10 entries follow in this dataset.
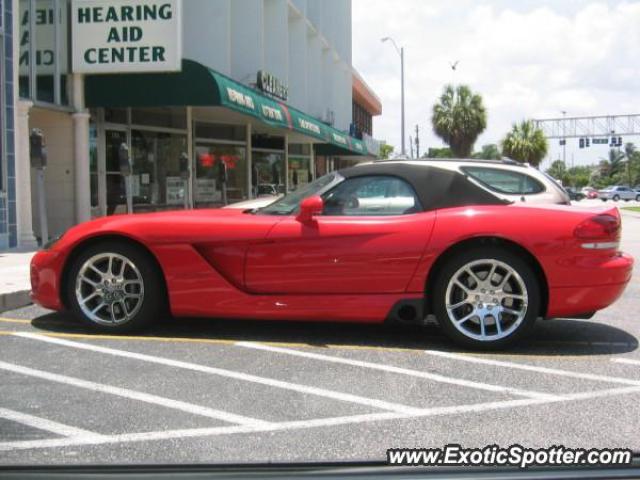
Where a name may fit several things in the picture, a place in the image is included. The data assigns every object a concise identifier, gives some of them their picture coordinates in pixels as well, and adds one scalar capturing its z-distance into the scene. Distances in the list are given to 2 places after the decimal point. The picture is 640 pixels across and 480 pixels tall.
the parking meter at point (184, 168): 14.59
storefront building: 12.62
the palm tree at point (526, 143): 58.03
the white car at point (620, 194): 67.41
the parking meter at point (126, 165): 11.65
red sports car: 4.77
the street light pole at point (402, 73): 40.88
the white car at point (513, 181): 5.51
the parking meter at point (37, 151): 10.50
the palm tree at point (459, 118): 53.25
